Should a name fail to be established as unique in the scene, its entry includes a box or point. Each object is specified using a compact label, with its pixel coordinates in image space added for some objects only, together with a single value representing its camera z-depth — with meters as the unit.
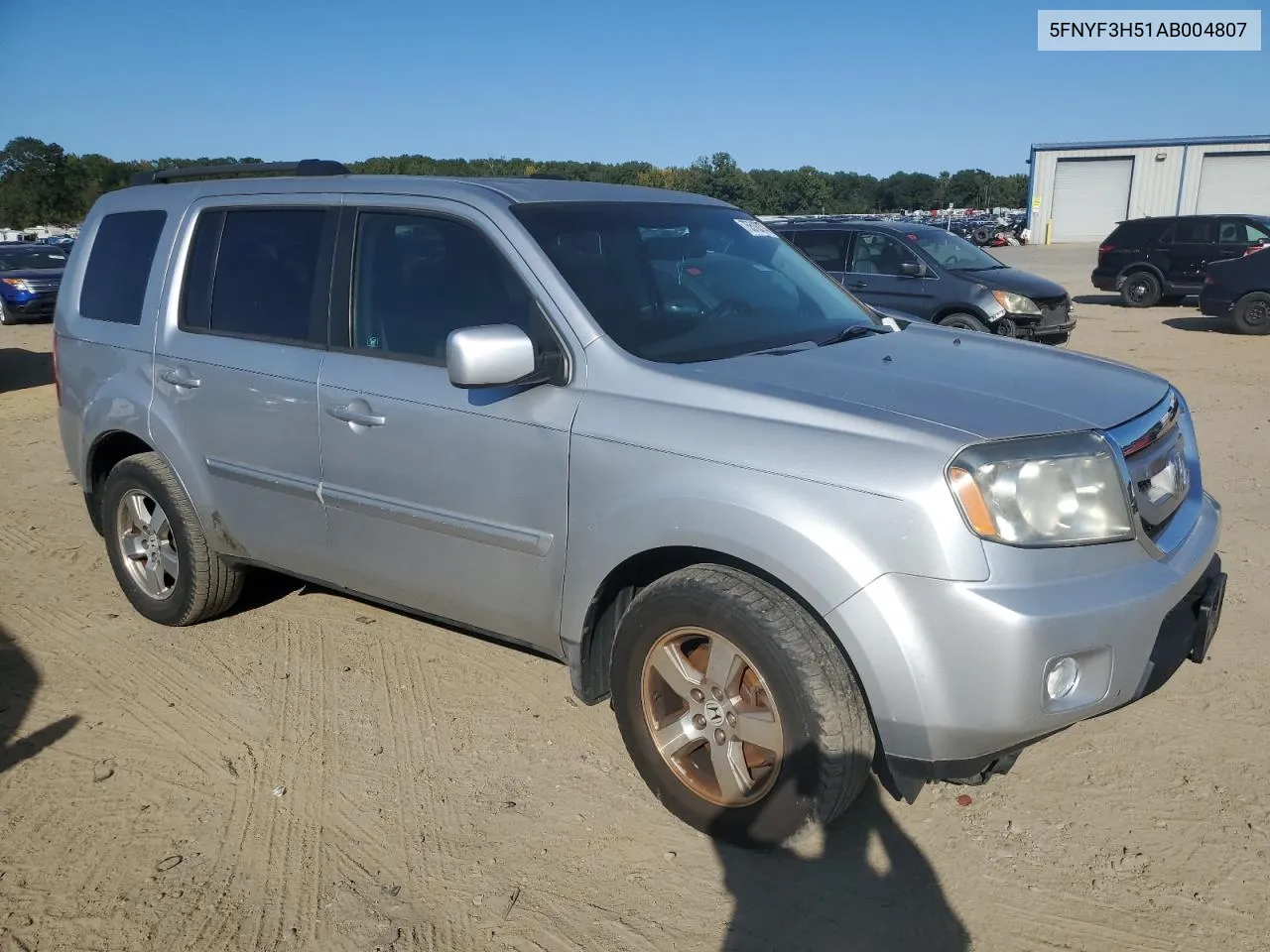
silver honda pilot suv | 2.57
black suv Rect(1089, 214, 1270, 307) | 18.09
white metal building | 42.16
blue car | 19.91
